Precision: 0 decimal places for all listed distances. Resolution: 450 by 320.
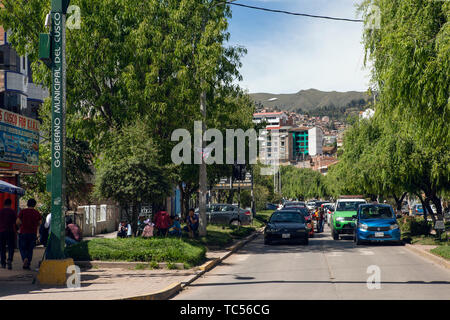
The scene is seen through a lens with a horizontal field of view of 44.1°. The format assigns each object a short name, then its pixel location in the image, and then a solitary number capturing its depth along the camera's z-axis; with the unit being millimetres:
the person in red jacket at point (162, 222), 20375
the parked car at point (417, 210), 62528
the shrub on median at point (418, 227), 26875
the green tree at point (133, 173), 18031
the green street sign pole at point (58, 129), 12344
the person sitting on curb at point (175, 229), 21141
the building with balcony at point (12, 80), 34812
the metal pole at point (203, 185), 22234
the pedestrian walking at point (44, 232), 16731
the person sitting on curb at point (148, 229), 19016
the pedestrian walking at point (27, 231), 14820
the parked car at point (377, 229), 24203
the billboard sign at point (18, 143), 18859
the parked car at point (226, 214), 38094
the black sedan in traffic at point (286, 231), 24672
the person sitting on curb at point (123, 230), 21297
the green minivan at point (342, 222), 28492
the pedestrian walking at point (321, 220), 36438
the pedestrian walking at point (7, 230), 14969
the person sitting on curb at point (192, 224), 23434
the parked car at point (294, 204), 42406
